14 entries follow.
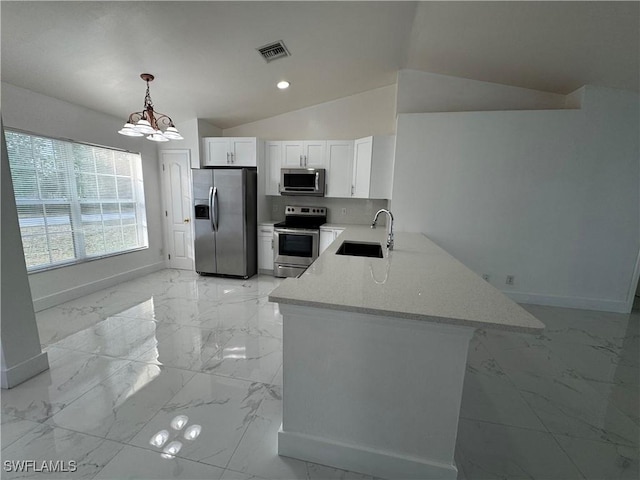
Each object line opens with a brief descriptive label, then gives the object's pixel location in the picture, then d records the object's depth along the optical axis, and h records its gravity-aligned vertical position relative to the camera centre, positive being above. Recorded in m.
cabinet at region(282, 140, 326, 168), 4.12 +0.76
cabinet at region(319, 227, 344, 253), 4.05 -0.50
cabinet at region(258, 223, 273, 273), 4.32 -0.77
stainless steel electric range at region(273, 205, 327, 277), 4.07 -0.70
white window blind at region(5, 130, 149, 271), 2.80 -0.06
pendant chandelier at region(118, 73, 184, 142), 2.26 +0.60
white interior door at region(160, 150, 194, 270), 4.33 -0.16
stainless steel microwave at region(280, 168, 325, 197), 4.08 +0.32
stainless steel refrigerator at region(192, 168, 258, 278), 3.99 -0.33
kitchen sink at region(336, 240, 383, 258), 2.64 -0.46
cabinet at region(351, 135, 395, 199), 3.73 +0.55
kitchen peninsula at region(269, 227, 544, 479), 1.15 -0.77
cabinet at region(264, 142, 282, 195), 4.25 +0.56
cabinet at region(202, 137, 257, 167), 4.12 +0.74
